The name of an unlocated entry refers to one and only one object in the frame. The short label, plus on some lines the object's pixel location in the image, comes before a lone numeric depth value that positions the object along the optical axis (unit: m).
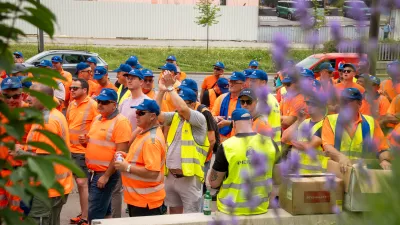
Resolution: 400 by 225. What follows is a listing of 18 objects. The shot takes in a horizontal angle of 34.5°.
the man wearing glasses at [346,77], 7.73
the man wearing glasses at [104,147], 6.96
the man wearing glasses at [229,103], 8.49
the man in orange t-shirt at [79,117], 7.97
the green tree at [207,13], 38.34
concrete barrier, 5.67
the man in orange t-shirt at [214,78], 11.87
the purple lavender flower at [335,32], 1.84
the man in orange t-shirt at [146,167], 6.33
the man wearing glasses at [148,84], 9.13
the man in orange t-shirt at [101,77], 9.83
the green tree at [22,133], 1.66
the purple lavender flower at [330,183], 2.44
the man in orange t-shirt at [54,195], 6.11
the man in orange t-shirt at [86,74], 10.43
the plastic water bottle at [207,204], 6.04
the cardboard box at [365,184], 1.55
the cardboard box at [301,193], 5.36
